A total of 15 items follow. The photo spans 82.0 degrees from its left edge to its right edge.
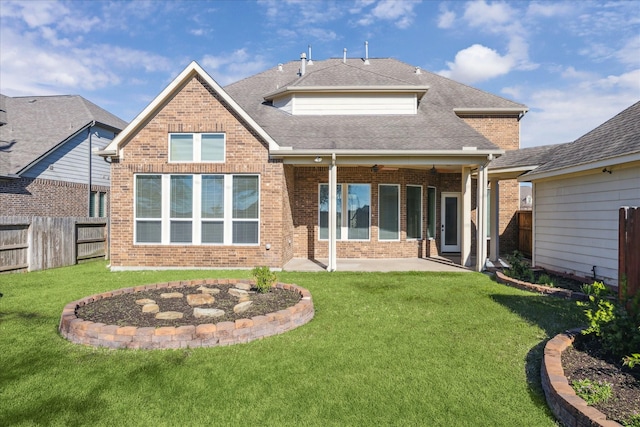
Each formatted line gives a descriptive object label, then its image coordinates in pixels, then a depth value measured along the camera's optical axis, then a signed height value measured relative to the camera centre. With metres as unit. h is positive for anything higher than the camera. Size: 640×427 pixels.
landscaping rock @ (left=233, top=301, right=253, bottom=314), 5.58 -1.43
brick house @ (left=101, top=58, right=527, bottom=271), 10.47 +0.97
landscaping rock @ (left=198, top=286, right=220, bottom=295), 6.74 -1.43
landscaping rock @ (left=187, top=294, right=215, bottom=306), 6.01 -1.42
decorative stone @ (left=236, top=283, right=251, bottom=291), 7.14 -1.42
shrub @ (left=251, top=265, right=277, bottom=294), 6.70 -1.18
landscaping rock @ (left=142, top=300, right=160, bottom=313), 5.61 -1.46
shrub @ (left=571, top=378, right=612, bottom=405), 3.04 -1.50
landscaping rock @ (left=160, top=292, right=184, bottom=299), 6.47 -1.45
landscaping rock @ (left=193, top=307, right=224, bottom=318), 5.39 -1.46
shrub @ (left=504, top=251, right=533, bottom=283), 8.86 -1.37
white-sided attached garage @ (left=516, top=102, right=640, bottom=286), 7.66 +0.48
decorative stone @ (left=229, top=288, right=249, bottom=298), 6.51 -1.42
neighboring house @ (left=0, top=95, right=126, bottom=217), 15.05 +2.58
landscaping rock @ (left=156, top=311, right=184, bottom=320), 5.26 -1.47
